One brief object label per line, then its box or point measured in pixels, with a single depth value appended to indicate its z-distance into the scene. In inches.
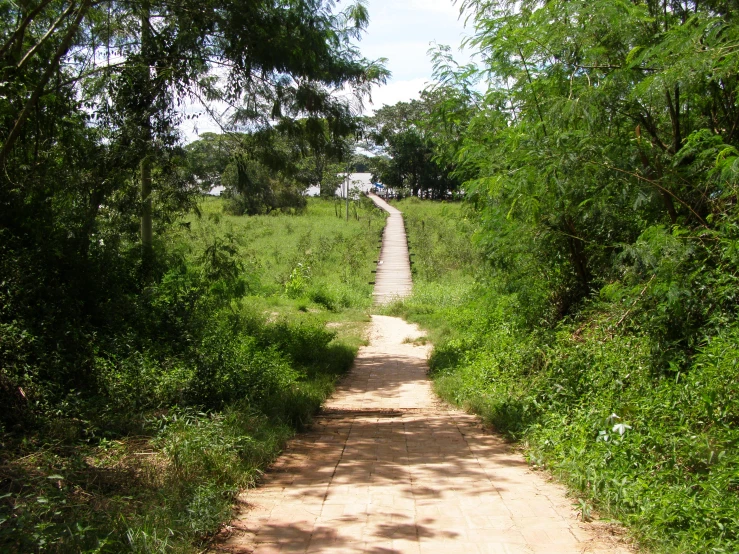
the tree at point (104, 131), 257.9
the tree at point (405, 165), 2173.7
